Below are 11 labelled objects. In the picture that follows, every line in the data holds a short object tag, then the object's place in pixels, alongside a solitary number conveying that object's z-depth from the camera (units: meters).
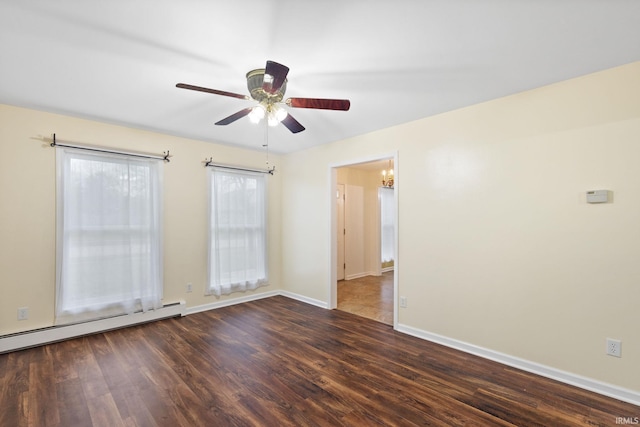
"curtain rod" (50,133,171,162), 3.18
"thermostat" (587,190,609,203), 2.21
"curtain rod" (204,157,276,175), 4.34
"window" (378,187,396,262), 7.07
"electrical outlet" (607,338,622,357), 2.16
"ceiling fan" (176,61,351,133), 2.04
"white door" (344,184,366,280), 6.47
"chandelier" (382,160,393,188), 7.08
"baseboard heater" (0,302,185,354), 2.93
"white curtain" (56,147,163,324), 3.22
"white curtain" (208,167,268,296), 4.39
